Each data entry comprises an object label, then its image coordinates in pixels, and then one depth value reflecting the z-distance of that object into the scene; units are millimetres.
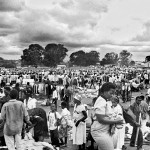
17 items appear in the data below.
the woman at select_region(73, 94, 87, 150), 4701
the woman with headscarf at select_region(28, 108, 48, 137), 4897
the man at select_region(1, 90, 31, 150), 3727
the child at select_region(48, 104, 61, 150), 4929
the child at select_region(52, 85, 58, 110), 10107
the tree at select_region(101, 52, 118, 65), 104415
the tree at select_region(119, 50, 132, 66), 111873
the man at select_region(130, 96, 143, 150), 5200
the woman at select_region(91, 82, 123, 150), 2739
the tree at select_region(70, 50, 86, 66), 93273
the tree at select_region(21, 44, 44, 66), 70699
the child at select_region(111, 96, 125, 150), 4529
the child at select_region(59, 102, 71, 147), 5102
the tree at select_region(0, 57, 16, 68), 70699
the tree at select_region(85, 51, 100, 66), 96614
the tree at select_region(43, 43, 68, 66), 69918
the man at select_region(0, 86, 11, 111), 5096
